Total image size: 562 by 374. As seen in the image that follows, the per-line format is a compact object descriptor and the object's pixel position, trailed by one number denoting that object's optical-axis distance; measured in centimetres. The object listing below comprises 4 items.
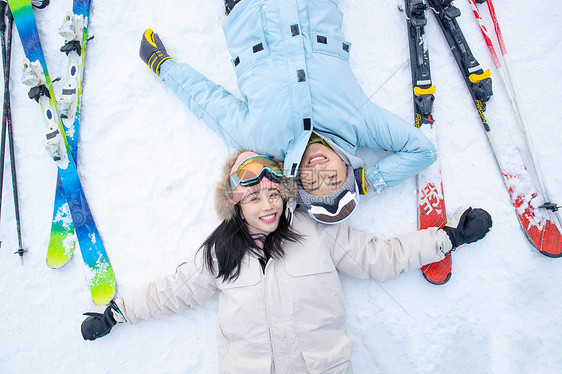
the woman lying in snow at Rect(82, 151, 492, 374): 200
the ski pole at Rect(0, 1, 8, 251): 255
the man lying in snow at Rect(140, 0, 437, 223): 206
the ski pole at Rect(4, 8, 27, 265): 254
